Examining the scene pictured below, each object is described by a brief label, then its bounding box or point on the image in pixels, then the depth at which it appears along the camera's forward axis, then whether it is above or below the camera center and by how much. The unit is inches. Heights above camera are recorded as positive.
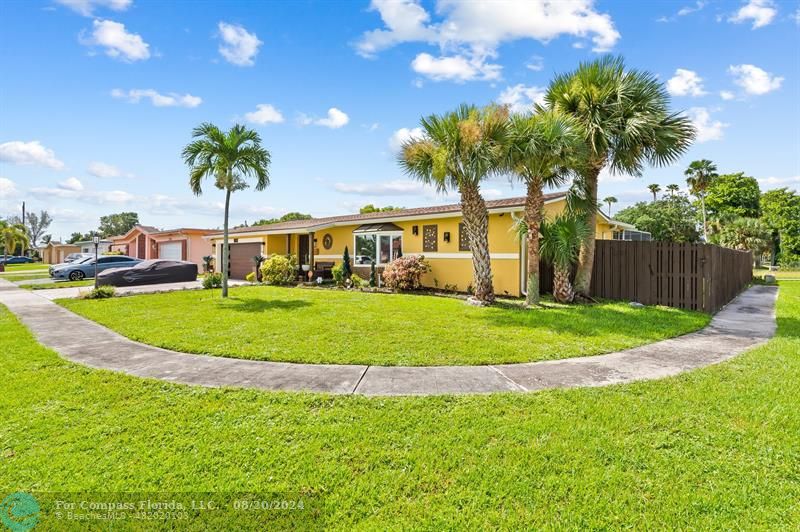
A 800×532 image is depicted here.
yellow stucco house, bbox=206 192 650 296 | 525.3 +34.3
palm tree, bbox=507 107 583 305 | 382.6 +111.1
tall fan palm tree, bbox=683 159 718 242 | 1452.3 +336.8
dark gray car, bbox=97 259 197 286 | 692.1 -28.7
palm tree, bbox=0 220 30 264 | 1672.0 +103.8
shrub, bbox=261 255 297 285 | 685.3 -19.7
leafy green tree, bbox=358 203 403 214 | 1540.4 +213.0
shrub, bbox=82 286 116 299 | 511.8 -47.0
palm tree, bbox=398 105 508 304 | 396.2 +110.9
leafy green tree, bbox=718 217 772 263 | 1185.4 +81.7
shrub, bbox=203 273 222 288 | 621.9 -35.5
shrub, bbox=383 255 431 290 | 562.6 -19.1
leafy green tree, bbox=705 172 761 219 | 1766.7 +308.5
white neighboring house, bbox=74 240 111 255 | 1537.3 +51.5
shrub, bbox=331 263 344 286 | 645.9 -25.1
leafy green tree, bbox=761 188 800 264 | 1702.8 +185.3
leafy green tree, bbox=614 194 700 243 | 1534.2 +173.9
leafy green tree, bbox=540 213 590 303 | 435.2 +17.8
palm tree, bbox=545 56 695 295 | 404.2 +159.3
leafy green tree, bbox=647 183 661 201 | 2256.4 +436.0
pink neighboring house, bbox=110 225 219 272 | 1088.2 +46.8
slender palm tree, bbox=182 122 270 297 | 477.4 +132.8
